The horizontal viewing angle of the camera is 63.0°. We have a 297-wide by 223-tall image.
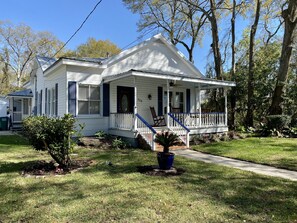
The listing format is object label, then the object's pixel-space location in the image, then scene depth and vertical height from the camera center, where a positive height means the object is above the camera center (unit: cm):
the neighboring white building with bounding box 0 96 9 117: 2452 +123
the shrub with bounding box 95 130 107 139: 1113 -81
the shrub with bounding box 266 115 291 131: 1364 -34
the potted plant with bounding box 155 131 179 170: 618 -90
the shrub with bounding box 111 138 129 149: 1016 -116
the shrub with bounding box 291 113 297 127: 1487 -25
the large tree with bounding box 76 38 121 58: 3816 +1097
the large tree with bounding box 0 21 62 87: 3716 +1119
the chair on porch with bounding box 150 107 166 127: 1251 -13
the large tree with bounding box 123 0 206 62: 2347 +963
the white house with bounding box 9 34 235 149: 1108 +134
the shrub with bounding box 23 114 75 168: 604 -44
